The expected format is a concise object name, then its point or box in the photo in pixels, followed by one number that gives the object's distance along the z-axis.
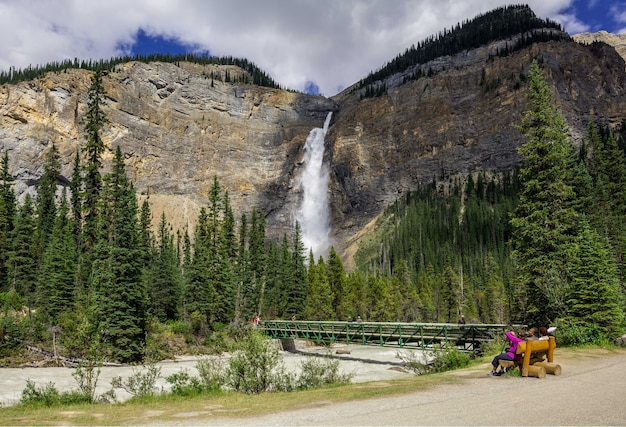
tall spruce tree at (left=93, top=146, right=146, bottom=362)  28.38
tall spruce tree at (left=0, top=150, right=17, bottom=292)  52.09
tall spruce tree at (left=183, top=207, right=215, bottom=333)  45.28
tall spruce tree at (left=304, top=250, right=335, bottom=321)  59.19
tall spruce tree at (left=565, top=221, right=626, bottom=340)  16.84
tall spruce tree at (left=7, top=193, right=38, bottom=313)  49.28
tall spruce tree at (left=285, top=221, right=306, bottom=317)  58.91
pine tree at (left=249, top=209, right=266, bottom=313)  62.06
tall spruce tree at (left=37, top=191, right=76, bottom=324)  36.94
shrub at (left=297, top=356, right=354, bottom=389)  12.98
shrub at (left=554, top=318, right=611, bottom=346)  16.53
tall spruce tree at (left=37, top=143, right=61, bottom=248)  61.96
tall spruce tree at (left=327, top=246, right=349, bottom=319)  63.38
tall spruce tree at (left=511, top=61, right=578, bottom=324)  20.19
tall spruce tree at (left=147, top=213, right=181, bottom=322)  48.78
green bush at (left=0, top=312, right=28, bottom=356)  26.20
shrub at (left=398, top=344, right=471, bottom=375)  15.53
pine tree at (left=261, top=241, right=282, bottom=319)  60.88
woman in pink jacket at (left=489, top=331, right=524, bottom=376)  11.25
